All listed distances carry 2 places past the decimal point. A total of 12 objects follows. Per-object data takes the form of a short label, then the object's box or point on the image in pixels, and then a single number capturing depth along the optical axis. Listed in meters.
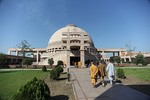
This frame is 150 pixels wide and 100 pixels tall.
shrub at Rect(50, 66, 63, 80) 7.23
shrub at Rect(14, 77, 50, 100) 2.71
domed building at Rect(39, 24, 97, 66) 20.54
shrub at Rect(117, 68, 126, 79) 7.62
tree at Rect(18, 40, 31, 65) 15.85
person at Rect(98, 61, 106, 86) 5.41
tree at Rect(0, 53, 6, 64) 18.21
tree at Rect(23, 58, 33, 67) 19.38
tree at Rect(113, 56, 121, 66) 22.88
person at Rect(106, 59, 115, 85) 5.35
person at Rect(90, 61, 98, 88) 4.85
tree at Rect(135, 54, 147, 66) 18.92
